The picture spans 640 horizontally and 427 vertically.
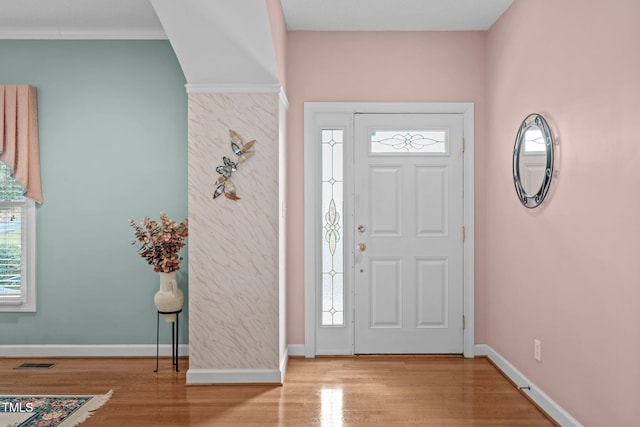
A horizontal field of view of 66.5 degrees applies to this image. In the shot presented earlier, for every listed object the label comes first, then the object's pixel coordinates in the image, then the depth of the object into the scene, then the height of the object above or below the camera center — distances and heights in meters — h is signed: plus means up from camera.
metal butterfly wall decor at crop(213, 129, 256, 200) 3.51 +0.35
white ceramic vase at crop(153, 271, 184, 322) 3.80 -0.62
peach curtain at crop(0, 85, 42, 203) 4.09 +0.72
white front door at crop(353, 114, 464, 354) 4.17 -0.15
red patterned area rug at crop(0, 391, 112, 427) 2.92 -1.24
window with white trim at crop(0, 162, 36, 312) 4.19 -0.28
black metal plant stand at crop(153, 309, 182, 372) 3.84 -1.00
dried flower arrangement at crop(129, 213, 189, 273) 3.77 -0.21
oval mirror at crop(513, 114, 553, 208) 2.98 +0.36
